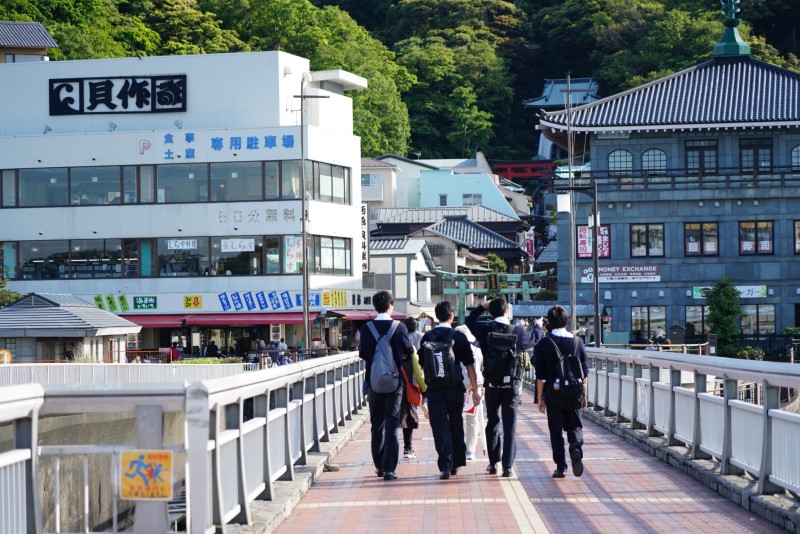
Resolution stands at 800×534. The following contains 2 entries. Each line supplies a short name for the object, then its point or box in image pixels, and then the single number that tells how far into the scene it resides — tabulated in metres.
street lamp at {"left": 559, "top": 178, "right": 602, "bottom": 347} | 43.22
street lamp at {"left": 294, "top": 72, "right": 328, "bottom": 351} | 45.89
